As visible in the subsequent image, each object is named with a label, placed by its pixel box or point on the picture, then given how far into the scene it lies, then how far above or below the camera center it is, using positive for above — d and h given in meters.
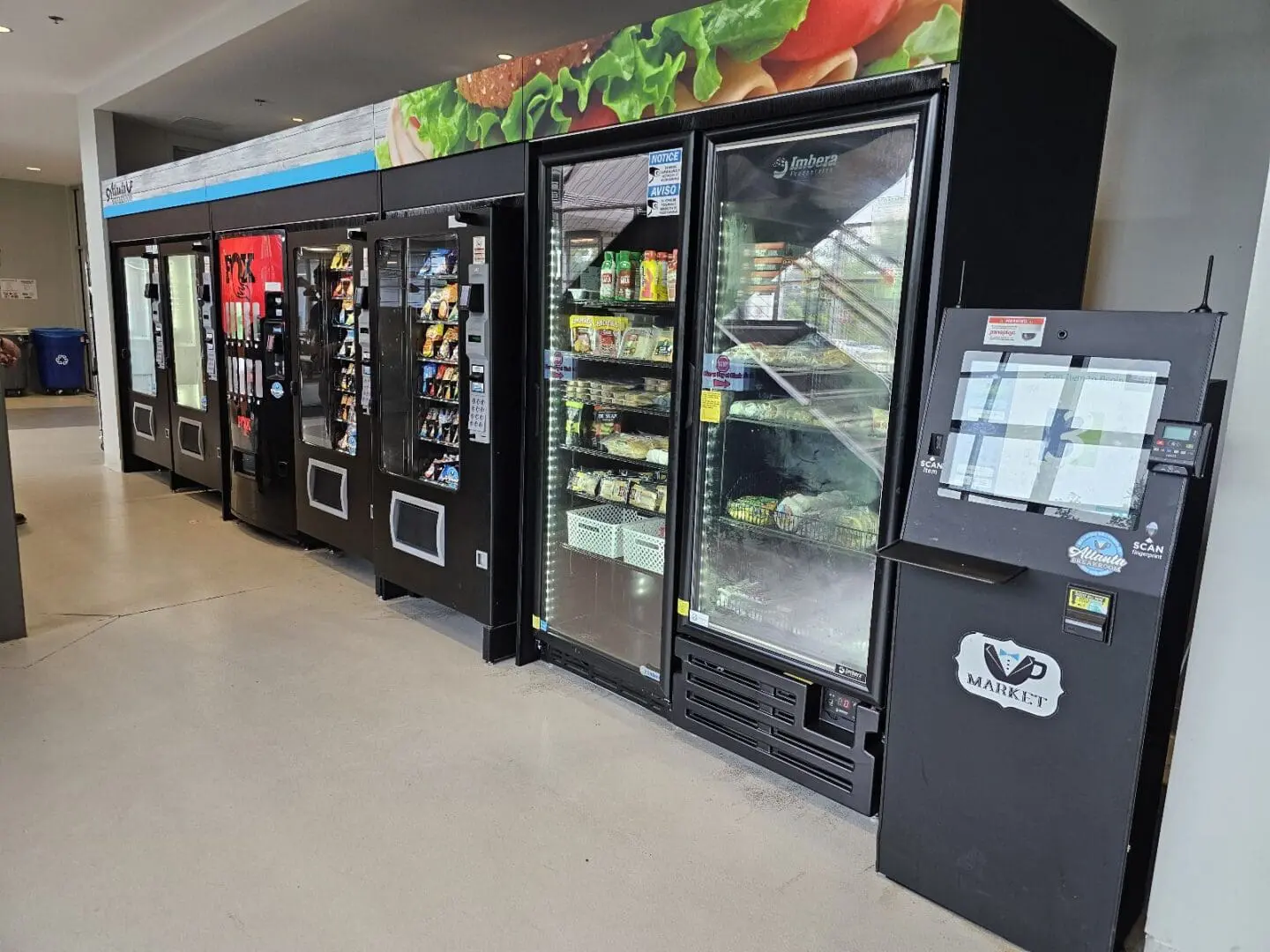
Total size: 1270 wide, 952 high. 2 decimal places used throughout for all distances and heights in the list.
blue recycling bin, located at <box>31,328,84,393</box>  13.20 -0.69
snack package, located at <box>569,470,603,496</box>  3.56 -0.63
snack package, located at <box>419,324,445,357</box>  4.05 -0.05
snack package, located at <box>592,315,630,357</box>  3.39 +0.00
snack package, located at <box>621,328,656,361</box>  3.28 -0.03
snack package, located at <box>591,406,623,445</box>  3.62 -0.39
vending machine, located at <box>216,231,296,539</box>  5.16 -0.36
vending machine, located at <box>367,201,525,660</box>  3.50 -0.37
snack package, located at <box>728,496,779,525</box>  2.98 -0.61
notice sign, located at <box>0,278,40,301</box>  13.72 +0.38
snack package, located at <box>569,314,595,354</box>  3.46 +0.00
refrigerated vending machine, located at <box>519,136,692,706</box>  3.28 -0.38
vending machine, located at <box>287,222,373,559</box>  4.57 -0.42
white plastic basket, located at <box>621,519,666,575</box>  3.37 -0.84
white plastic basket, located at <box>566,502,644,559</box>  3.49 -0.82
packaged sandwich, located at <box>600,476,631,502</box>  3.46 -0.64
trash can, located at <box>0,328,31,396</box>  13.07 -0.89
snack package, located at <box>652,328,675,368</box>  3.14 -0.04
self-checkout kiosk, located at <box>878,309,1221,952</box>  1.81 -0.60
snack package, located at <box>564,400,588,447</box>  3.57 -0.38
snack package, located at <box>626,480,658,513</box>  3.39 -0.65
